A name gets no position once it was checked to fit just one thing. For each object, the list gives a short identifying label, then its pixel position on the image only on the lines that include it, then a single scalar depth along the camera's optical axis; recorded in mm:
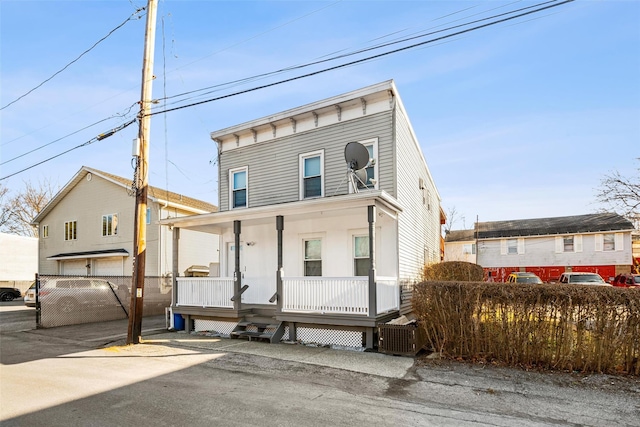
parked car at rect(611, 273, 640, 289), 20797
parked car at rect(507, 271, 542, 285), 21912
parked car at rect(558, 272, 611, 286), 18938
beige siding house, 20844
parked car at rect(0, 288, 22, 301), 26438
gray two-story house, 9719
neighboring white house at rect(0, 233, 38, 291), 31188
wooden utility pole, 9969
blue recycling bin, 12383
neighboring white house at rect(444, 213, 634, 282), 31170
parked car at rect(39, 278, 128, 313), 13938
